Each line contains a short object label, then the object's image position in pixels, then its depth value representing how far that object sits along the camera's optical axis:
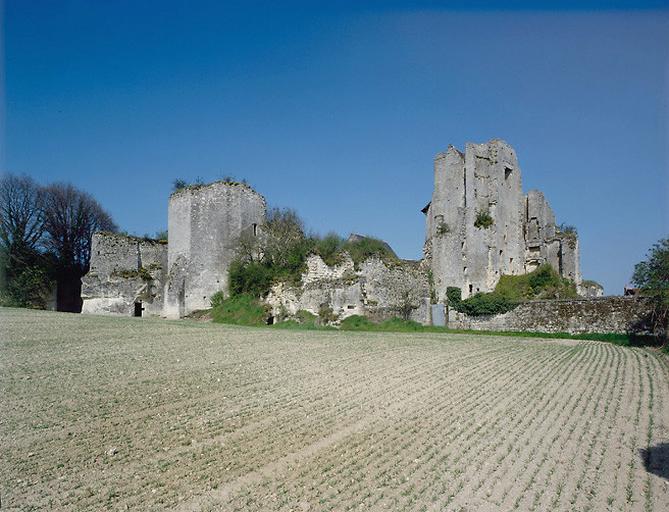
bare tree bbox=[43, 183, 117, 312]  36.84
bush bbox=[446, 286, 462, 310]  30.83
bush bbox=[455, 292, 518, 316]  28.75
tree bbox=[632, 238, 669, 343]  21.09
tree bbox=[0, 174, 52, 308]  31.47
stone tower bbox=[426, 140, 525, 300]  32.16
